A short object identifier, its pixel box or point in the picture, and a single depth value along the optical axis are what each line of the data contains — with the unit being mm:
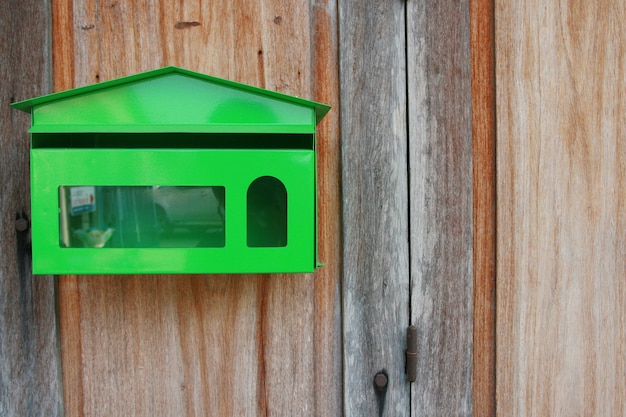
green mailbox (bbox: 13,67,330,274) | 898
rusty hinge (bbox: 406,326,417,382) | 1144
